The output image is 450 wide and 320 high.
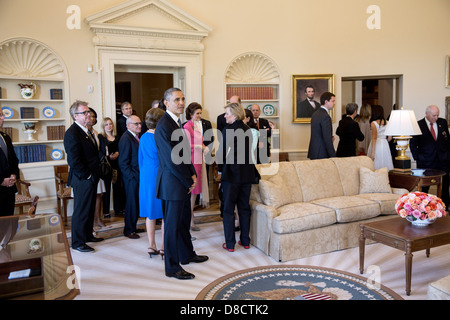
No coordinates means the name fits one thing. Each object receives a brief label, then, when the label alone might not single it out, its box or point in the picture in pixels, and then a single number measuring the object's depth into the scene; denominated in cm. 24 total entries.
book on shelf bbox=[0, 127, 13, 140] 610
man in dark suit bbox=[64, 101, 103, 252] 438
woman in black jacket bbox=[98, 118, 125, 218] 604
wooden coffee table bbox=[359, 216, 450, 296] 342
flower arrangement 367
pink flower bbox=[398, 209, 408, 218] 375
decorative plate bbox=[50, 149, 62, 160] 651
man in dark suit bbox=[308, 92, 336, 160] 573
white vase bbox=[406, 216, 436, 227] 374
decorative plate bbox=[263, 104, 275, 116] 802
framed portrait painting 795
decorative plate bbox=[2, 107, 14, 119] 612
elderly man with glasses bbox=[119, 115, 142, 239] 502
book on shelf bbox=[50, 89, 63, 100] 641
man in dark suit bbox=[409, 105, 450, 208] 625
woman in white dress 664
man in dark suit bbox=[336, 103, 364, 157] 642
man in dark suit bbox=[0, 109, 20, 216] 425
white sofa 429
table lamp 560
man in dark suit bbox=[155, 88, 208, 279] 353
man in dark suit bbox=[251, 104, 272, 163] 640
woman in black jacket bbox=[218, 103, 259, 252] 427
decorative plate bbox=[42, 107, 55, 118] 642
